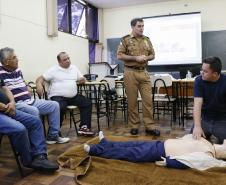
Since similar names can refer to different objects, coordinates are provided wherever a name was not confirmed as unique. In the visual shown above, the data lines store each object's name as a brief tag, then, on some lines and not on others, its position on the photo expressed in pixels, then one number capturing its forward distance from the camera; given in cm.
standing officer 336
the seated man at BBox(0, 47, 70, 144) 246
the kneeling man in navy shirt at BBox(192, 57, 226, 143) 226
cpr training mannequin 195
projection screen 652
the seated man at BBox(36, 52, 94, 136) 329
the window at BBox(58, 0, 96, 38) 595
